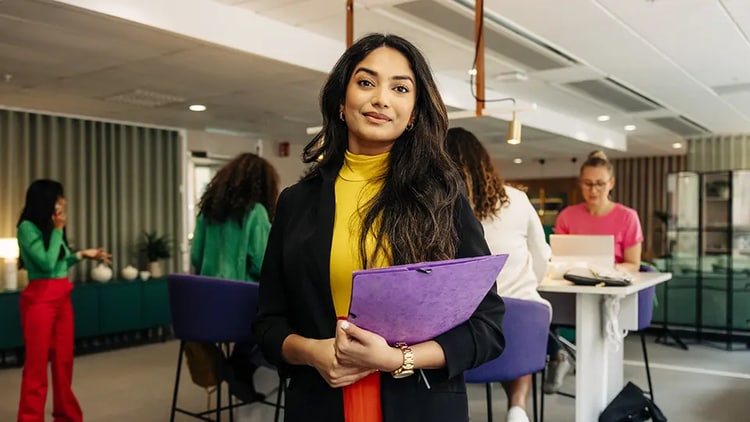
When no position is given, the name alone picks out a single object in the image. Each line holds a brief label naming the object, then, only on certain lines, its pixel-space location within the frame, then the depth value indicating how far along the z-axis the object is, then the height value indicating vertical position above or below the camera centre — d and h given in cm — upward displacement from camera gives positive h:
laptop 322 -22
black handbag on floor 324 -101
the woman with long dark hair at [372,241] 115 -7
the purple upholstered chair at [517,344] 234 -50
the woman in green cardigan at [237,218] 318 -7
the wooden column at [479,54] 332 +79
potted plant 696 -48
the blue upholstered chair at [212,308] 274 -44
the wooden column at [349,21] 346 +96
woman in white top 259 -4
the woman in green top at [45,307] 363 -57
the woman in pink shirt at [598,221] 387 -10
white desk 304 -64
